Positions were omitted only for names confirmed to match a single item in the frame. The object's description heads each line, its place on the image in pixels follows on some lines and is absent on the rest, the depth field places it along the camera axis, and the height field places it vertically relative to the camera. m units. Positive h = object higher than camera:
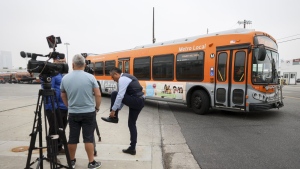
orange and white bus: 7.33 +0.11
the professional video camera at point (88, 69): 5.33 +0.13
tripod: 2.99 -0.85
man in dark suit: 3.93 -0.45
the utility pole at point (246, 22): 38.62 +9.27
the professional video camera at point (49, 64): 2.91 +0.14
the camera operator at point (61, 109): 3.83 -0.62
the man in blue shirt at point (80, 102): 3.22 -0.41
